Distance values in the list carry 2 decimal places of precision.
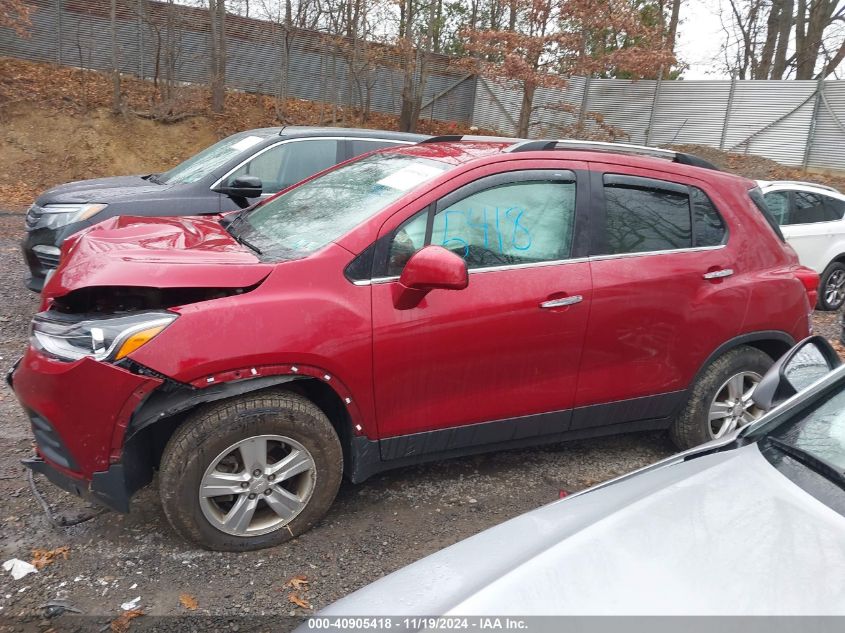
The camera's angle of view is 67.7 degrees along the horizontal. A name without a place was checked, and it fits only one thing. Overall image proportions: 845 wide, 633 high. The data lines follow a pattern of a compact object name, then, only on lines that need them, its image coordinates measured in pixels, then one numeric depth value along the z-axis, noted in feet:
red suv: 8.55
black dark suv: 17.72
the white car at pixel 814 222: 26.17
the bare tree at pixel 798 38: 69.72
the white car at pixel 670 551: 4.45
